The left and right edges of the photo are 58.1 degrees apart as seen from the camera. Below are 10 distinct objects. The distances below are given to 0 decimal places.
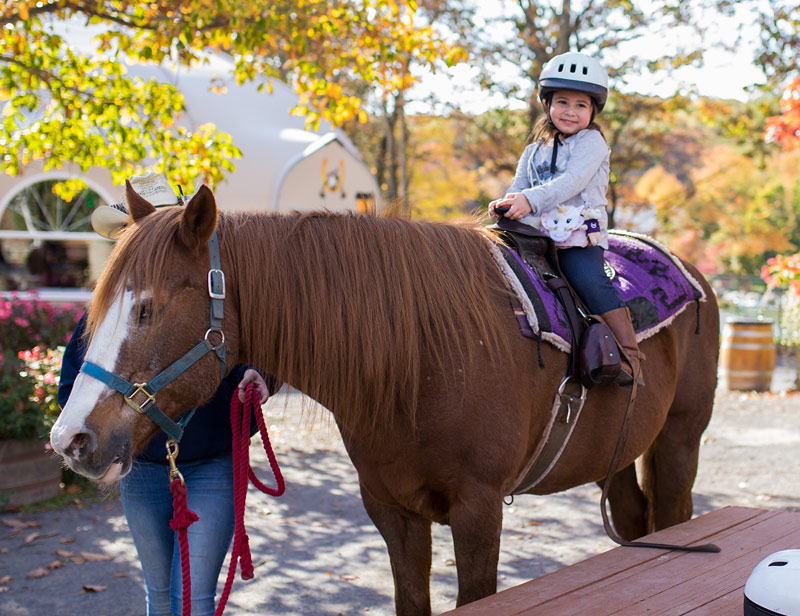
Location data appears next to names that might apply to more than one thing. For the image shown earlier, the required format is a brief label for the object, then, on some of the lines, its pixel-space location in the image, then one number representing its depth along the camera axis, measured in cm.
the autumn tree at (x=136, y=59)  587
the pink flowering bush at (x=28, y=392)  555
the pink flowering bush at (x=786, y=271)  1001
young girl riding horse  279
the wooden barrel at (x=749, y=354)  1115
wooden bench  211
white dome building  1262
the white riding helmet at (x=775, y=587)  170
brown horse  195
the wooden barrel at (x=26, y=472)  561
